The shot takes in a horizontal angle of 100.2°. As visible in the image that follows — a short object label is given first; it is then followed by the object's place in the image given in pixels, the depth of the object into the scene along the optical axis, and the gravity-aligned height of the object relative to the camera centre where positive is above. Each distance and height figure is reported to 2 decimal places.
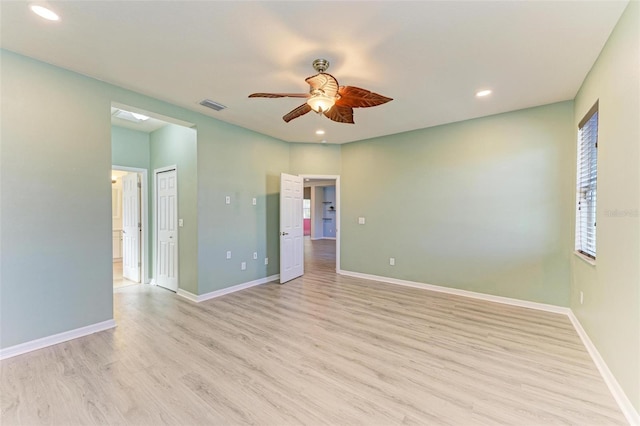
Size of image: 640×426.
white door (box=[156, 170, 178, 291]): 4.39 -0.37
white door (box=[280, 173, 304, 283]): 4.98 -0.41
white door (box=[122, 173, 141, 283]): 4.85 -0.38
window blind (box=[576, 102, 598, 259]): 2.80 +0.27
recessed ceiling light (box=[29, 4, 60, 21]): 1.89 +1.40
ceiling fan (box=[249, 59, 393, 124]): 2.33 +1.01
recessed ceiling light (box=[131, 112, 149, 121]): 3.97 +1.34
